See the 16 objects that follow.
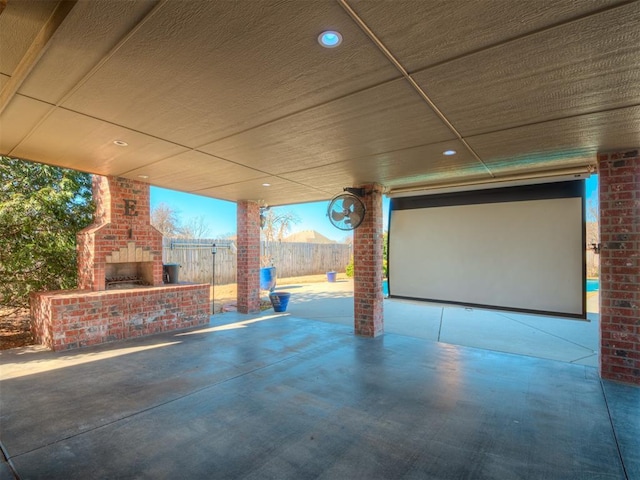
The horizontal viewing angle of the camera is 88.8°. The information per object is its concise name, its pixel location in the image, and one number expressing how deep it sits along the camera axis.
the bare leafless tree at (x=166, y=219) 18.89
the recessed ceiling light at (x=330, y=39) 1.74
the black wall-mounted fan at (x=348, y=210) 5.50
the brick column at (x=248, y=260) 7.43
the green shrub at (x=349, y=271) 15.89
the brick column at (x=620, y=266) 3.64
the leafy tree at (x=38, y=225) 5.16
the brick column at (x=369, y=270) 5.55
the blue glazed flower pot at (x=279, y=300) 7.62
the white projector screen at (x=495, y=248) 4.67
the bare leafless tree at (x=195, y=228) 20.06
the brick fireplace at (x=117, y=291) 4.69
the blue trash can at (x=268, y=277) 11.19
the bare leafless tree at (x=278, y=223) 21.52
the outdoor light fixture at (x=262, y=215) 7.96
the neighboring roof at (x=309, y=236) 46.59
